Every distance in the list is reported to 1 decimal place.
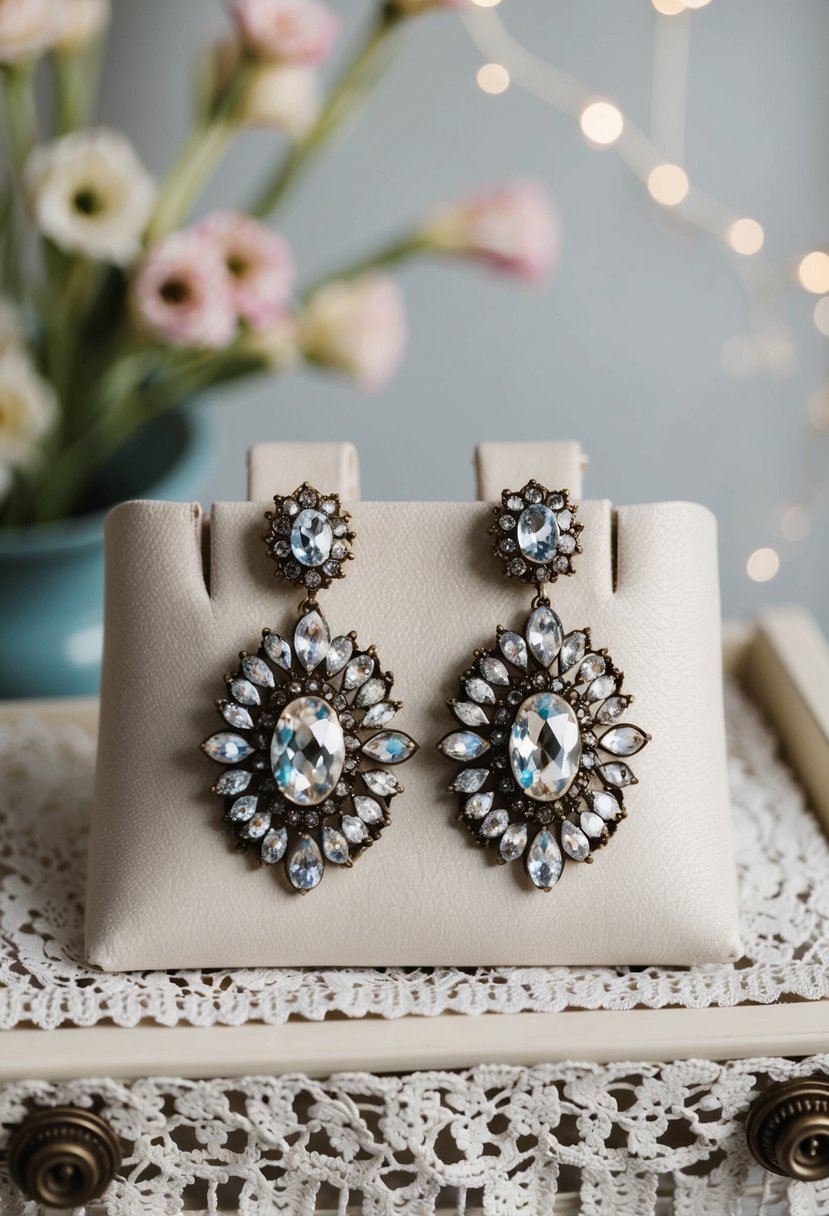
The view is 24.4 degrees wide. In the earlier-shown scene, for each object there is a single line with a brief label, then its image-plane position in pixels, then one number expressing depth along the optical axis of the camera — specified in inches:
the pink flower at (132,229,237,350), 14.1
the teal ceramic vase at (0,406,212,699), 14.9
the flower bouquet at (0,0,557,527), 14.1
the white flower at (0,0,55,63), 13.5
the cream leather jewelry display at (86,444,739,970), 11.6
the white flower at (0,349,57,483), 14.8
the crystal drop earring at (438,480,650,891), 11.6
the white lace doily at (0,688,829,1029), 11.5
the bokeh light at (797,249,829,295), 19.3
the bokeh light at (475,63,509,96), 18.4
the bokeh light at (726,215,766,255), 19.5
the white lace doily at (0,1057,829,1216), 11.3
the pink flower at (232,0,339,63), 14.0
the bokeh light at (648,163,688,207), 19.1
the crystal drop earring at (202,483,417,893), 11.5
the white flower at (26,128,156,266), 14.1
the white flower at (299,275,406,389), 15.5
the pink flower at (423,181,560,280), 15.9
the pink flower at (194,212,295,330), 14.4
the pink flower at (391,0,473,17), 14.6
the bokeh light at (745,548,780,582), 22.5
